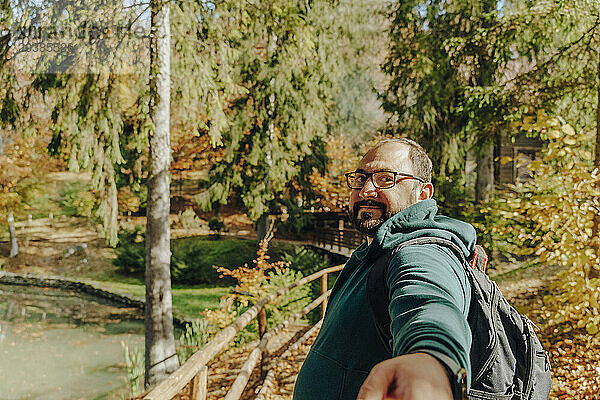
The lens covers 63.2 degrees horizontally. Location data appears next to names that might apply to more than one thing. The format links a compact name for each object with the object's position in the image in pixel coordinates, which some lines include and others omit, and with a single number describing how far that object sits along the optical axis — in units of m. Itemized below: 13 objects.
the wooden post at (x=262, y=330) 5.47
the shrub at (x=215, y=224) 21.19
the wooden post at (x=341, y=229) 19.06
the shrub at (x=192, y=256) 19.98
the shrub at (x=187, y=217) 20.50
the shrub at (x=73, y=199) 23.54
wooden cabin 20.97
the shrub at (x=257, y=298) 10.12
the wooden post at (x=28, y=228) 26.15
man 0.78
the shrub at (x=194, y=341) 9.63
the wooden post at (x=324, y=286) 8.04
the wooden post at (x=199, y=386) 2.82
